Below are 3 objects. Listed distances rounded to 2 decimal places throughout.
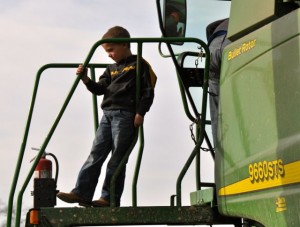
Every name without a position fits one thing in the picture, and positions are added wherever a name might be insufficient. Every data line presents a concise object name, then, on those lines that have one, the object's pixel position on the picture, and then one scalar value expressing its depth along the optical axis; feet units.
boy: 31.09
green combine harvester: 23.16
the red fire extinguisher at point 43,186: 29.94
